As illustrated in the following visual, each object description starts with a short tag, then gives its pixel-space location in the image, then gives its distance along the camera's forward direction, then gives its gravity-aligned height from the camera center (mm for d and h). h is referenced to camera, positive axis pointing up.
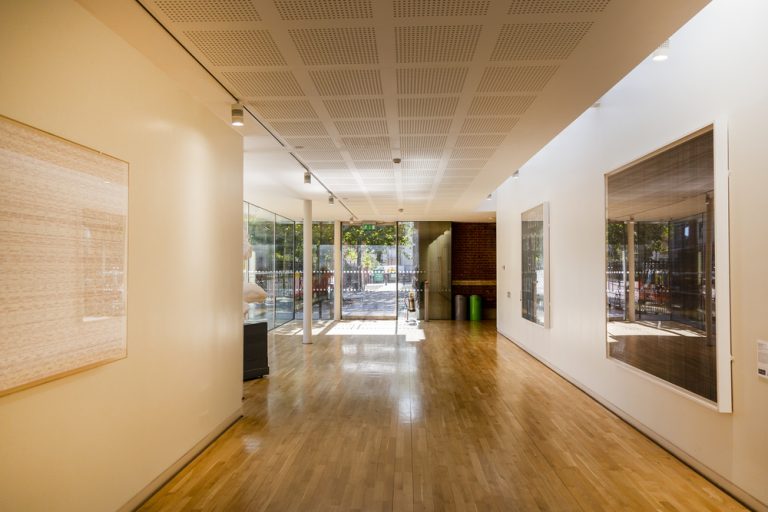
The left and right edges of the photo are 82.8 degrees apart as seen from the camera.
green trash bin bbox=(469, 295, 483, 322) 14039 -1506
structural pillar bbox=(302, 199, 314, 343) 9766 -215
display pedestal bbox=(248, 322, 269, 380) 6582 -1362
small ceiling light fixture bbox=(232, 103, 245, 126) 3896 +1338
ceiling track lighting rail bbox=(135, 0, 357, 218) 2672 +1478
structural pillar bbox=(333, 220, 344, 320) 14258 -316
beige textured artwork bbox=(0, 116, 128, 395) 2037 +34
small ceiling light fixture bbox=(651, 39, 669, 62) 3645 +1824
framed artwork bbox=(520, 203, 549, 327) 7163 -36
